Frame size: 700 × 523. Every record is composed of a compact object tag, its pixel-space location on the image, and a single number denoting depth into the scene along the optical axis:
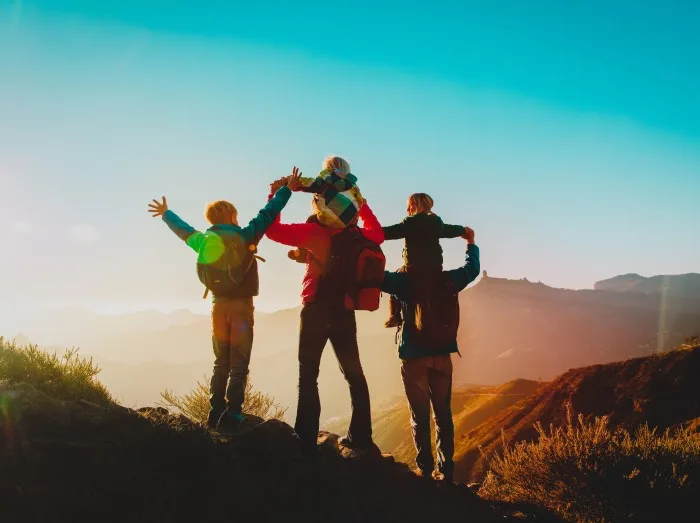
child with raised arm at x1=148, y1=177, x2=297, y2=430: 3.74
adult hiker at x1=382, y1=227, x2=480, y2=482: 4.21
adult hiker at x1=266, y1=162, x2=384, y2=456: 3.71
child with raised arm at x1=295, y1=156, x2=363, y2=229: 3.78
